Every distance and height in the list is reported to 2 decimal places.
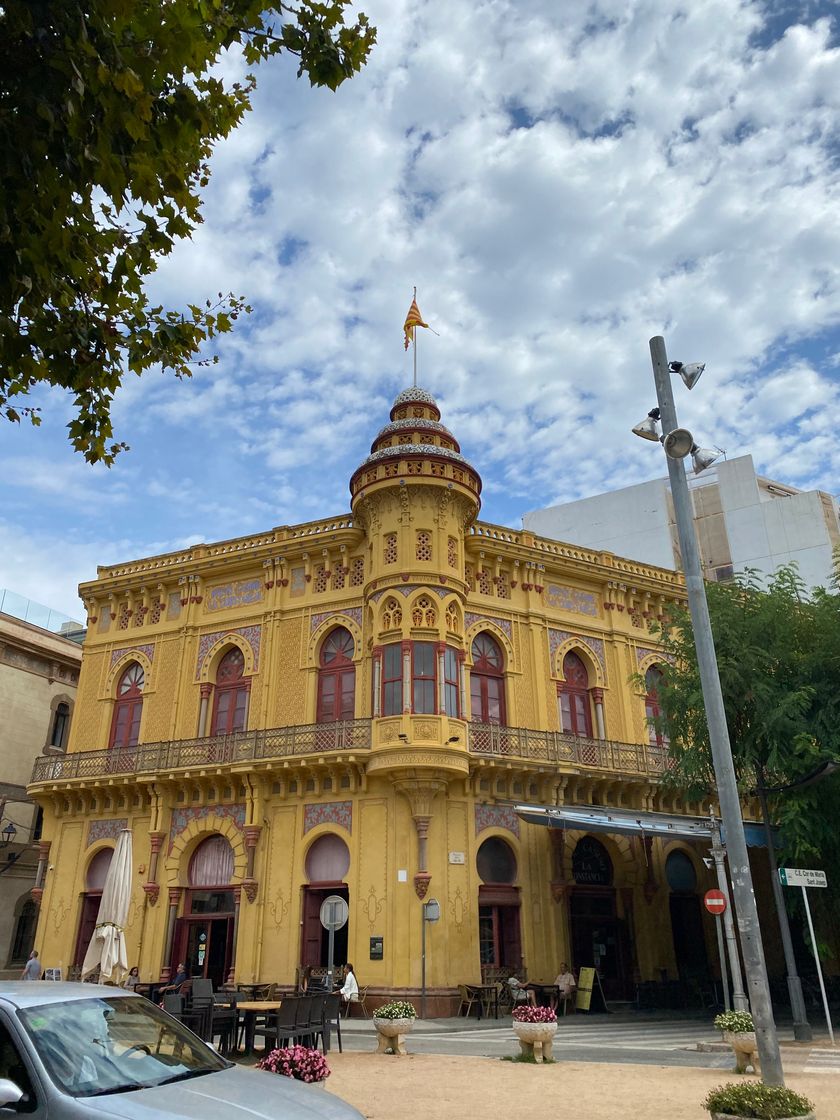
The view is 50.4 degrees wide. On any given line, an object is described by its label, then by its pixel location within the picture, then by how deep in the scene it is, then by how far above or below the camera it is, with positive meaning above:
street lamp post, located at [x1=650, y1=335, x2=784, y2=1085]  8.91 +2.22
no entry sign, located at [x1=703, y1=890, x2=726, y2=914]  16.80 +1.36
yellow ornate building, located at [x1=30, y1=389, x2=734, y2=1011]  22.52 +5.73
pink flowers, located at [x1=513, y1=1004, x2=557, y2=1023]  13.29 -0.42
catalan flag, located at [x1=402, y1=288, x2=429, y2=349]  29.16 +19.50
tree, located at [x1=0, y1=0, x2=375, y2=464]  5.68 +5.25
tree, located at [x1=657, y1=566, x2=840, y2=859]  18.22 +5.56
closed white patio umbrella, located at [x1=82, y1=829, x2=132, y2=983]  18.27 +1.18
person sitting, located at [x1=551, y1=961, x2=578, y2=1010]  21.70 -0.06
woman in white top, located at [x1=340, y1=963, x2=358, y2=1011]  18.66 -0.09
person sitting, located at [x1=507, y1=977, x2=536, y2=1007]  19.88 -0.18
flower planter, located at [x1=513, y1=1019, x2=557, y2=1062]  13.07 -0.73
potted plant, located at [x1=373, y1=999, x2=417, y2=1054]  14.20 -0.60
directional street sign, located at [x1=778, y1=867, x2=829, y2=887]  15.55 +1.66
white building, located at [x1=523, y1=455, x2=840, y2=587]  42.62 +20.95
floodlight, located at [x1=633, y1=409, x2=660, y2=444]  11.02 +6.20
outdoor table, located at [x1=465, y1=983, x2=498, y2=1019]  20.62 -0.23
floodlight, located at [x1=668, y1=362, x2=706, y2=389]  10.91 +6.76
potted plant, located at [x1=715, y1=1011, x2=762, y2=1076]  12.12 -0.75
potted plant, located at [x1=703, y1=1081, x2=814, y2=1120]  7.55 -0.94
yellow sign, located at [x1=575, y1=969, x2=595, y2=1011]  22.11 -0.13
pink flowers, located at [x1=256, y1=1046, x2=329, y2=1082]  8.76 -0.72
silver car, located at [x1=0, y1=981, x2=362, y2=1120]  4.62 -0.45
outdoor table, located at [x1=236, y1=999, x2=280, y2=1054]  12.97 -0.35
